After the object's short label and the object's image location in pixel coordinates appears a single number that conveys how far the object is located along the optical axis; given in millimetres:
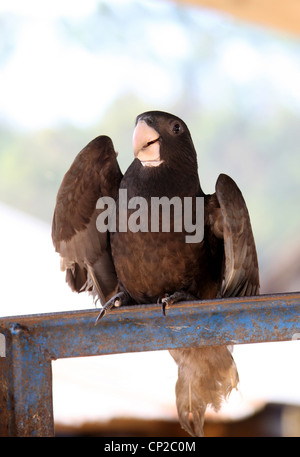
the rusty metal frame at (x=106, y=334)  4723
